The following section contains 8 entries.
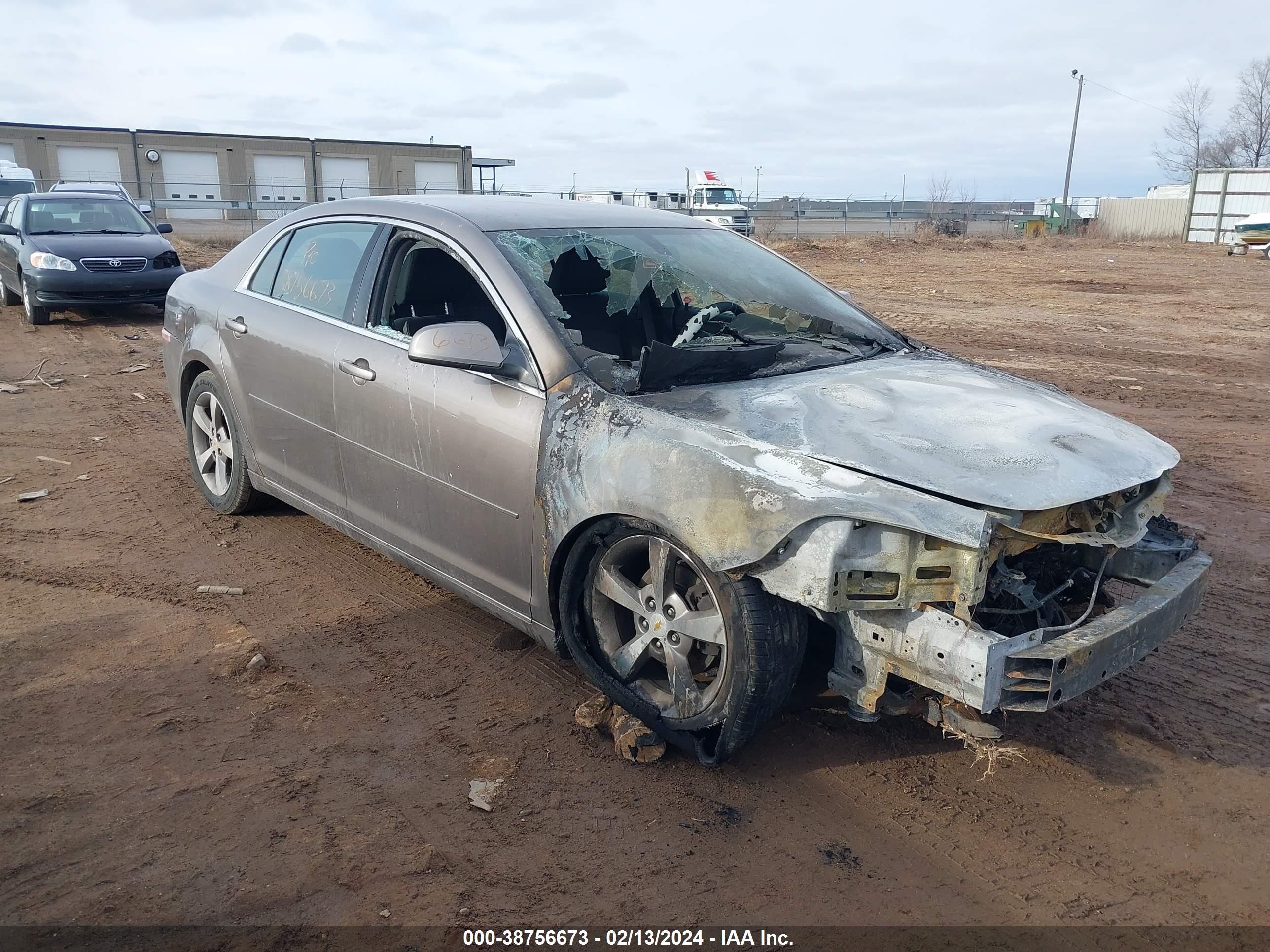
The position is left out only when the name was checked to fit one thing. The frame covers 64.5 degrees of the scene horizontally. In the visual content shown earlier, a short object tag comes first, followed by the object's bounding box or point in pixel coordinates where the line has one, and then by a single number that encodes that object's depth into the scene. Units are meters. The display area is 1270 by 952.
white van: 23.59
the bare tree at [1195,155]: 53.84
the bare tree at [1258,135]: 54.16
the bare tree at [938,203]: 52.28
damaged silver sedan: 2.81
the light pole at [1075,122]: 43.75
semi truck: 35.84
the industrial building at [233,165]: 45.09
